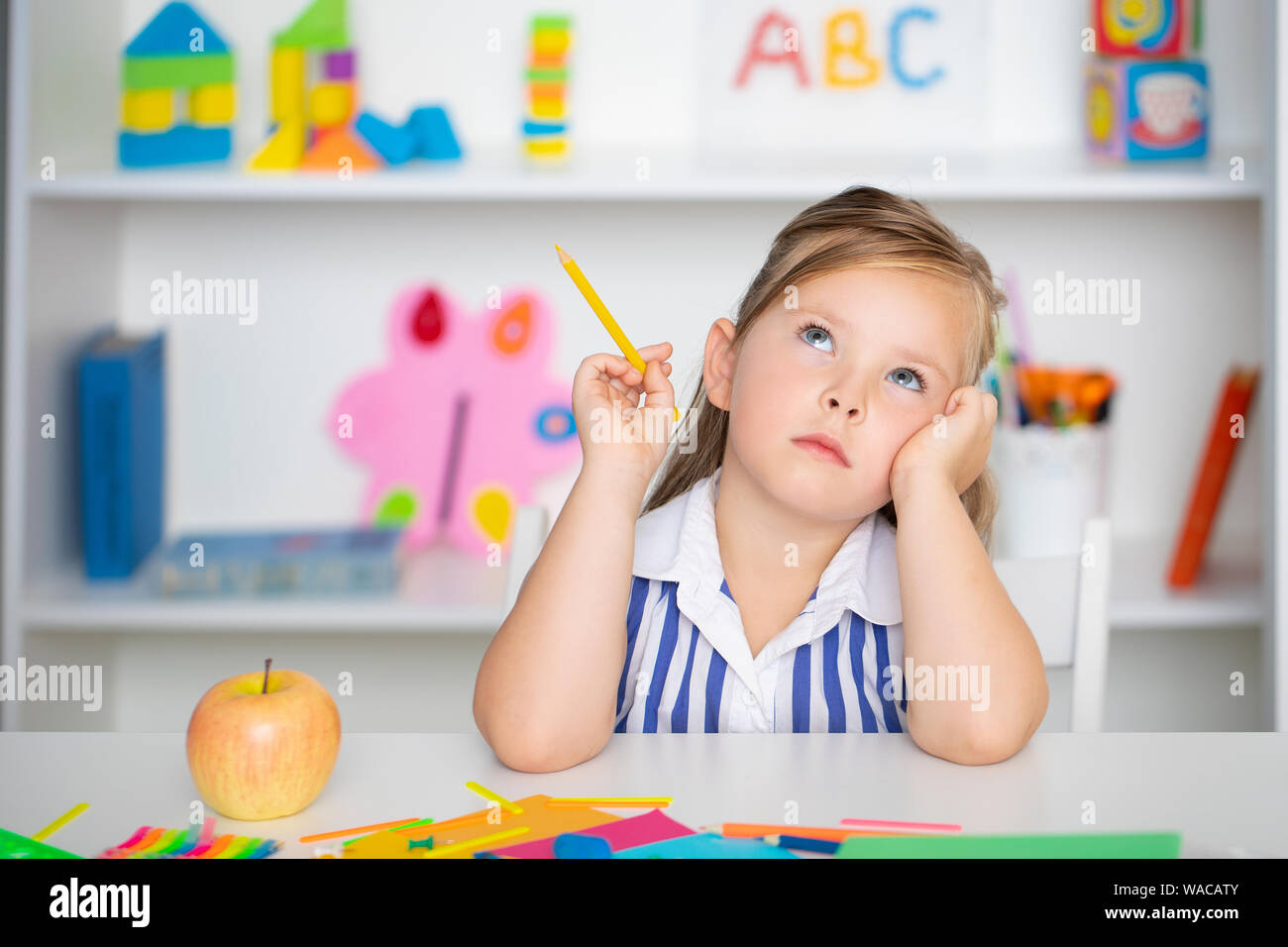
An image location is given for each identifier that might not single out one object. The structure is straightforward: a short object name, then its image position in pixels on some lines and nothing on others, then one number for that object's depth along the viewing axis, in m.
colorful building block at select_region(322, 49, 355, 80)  1.66
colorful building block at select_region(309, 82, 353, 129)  1.64
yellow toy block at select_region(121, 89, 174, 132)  1.62
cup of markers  1.60
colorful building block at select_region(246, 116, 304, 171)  1.57
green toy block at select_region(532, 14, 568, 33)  1.65
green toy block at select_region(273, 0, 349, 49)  1.63
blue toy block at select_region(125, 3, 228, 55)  1.60
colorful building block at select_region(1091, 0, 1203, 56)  1.61
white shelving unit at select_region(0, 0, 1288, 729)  1.49
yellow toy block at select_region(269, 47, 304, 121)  1.65
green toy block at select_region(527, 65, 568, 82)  1.62
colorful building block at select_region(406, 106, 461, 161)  1.62
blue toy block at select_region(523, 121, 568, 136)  1.63
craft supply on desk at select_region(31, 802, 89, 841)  0.67
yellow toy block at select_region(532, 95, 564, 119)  1.63
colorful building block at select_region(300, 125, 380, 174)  1.58
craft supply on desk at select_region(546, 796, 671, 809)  0.71
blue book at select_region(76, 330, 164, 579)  1.59
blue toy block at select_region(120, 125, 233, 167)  1.61
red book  1.60
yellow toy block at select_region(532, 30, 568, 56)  1.62
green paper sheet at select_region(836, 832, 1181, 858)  0.63
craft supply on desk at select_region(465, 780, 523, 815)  0.71
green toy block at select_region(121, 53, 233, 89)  1.60
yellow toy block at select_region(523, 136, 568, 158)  1.64
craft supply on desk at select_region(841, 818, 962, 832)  0.68
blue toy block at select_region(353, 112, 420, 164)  1.59
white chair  1.12
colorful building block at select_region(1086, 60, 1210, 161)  1.58
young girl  0.83
